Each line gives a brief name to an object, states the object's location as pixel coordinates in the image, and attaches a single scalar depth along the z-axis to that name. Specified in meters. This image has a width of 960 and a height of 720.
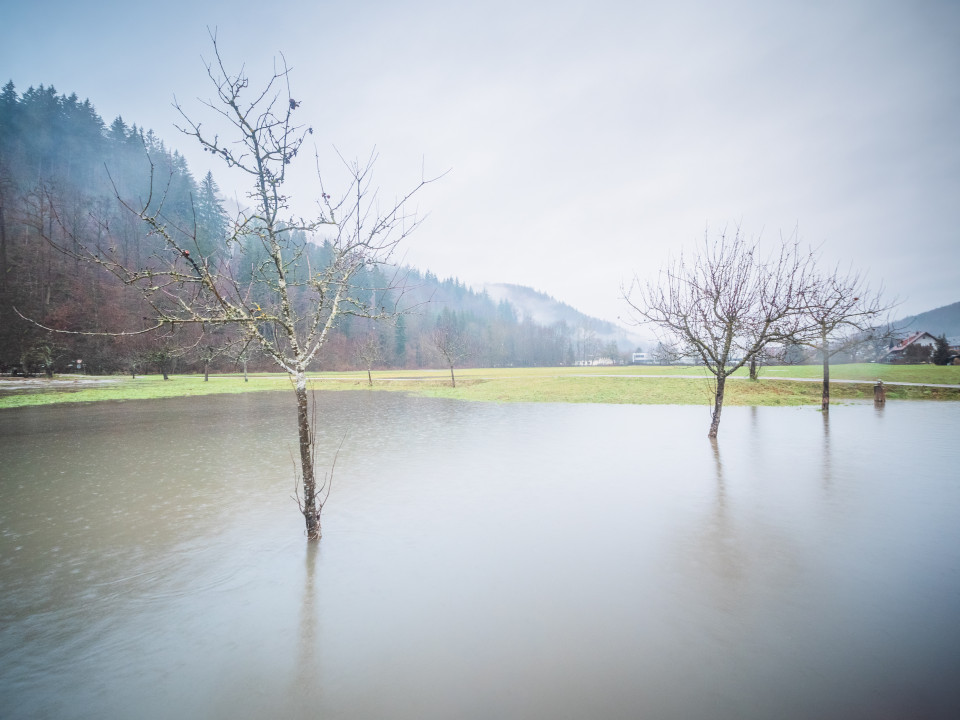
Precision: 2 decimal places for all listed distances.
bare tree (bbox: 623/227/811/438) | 16.34
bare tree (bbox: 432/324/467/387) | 48.69
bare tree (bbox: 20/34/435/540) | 6.34
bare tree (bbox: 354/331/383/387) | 54.13
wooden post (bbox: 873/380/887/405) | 24.36
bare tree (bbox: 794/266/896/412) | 19.02
